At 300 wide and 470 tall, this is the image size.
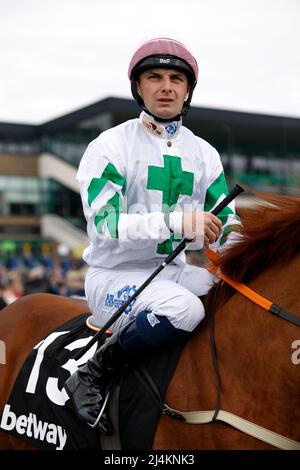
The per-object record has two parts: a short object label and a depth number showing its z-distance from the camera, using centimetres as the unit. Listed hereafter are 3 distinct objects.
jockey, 261
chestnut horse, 235
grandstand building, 2489
